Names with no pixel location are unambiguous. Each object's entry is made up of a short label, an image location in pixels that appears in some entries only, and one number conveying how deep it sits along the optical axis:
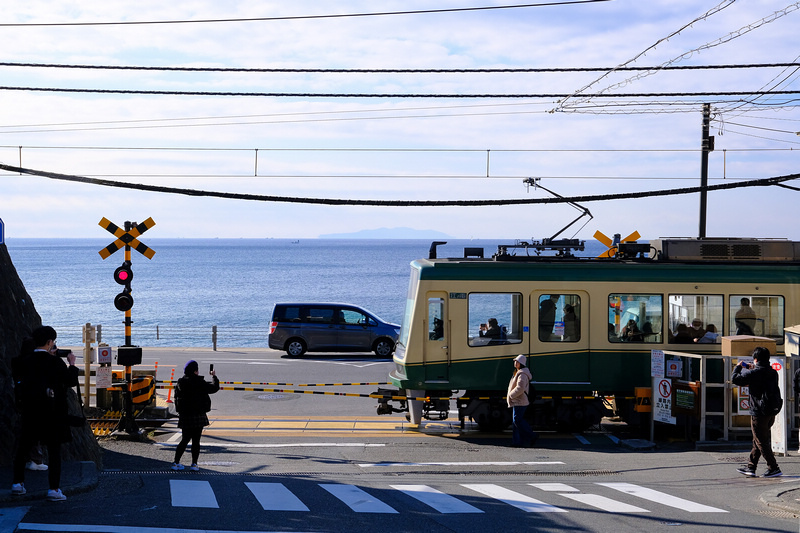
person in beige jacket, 14.06
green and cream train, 15.41
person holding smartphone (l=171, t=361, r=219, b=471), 11.16
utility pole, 23.61
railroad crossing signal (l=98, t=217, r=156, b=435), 14.43
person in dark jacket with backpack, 10.62
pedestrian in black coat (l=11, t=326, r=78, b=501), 8.45
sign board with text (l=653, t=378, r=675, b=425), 14.49
